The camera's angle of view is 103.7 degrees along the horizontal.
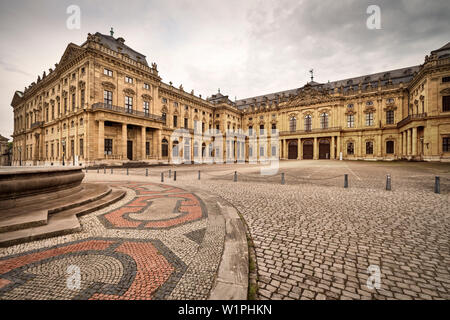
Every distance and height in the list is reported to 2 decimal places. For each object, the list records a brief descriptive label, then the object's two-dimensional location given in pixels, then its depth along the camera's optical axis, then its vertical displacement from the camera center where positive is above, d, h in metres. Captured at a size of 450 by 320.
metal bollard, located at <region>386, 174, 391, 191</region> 7.51 -1.08
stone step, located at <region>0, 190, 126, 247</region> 3.00 -1.30
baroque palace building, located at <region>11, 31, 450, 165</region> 24.39 +8.50
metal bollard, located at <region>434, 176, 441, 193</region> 6.77 -1.00
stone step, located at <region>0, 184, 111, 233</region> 3.40 -1.16
